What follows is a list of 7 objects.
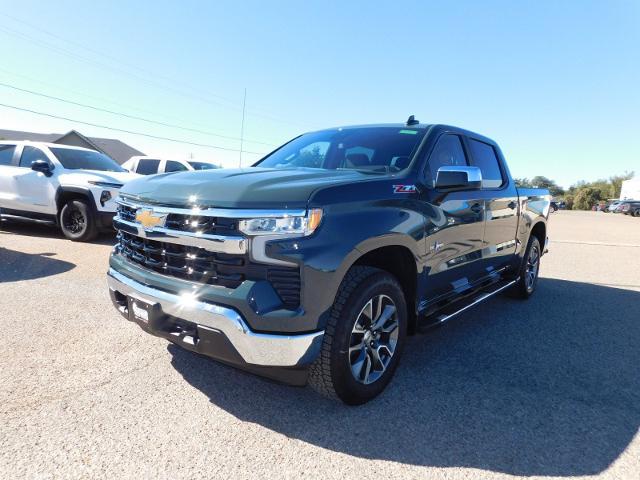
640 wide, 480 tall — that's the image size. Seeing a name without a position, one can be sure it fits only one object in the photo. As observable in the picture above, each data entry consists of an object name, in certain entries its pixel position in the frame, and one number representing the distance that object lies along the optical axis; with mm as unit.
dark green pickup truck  2178
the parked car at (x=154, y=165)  12617
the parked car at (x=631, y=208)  41781
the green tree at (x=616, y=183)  87250
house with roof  40562
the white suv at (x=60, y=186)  7586
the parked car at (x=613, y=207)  48138
